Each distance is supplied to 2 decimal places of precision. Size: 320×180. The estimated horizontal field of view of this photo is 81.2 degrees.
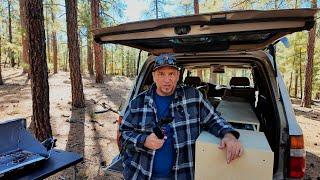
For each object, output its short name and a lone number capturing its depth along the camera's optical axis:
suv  1.27
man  1.47
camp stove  1.53
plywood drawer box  1.28
